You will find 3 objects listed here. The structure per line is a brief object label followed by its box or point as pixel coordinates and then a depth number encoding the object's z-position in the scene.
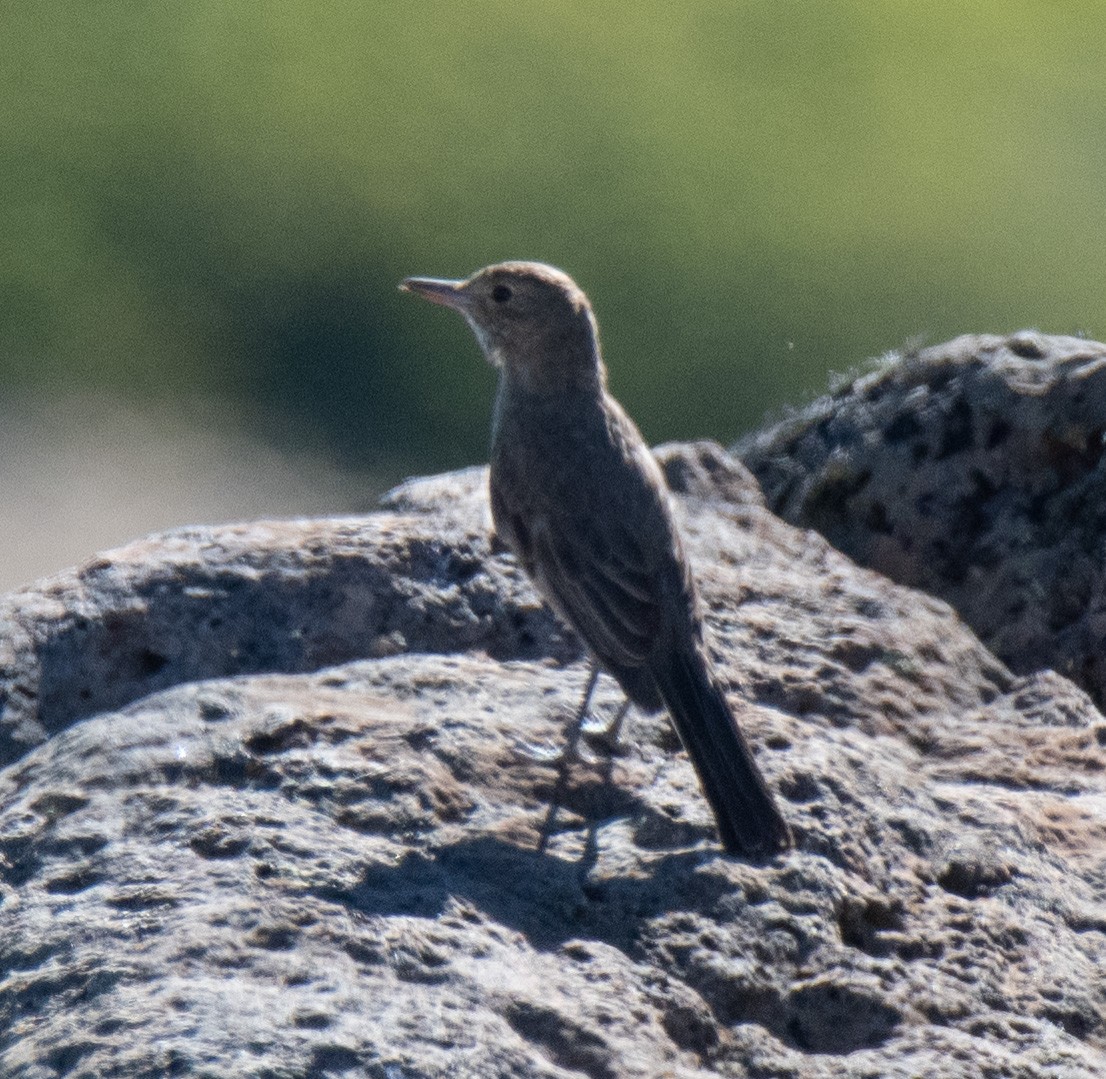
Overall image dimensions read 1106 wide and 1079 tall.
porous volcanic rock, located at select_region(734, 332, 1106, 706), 11.66
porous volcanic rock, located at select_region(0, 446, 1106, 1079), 7.09
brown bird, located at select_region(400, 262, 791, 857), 8.83
